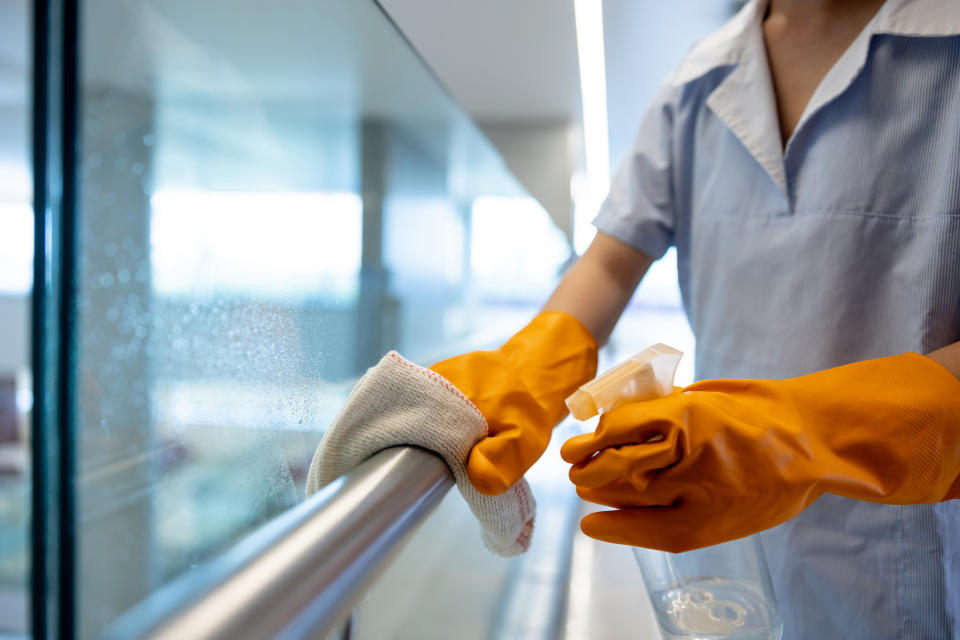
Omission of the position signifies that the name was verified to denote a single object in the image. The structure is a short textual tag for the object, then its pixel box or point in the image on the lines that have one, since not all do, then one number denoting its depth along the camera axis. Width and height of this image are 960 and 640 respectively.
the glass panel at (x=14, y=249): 0.32
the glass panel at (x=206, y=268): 0.38
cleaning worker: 0.49
